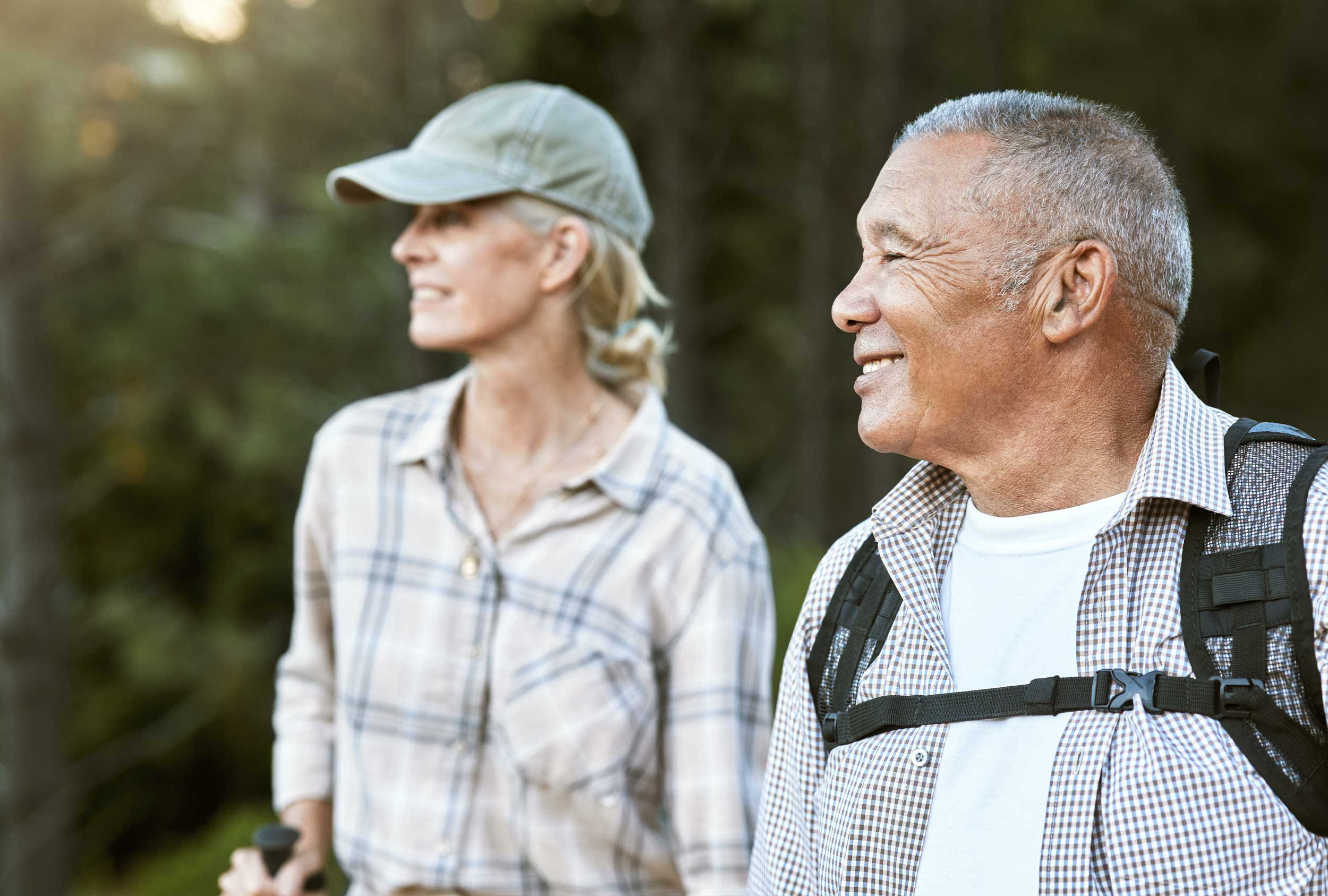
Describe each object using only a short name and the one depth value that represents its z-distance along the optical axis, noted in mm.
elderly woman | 2416
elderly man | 1396
